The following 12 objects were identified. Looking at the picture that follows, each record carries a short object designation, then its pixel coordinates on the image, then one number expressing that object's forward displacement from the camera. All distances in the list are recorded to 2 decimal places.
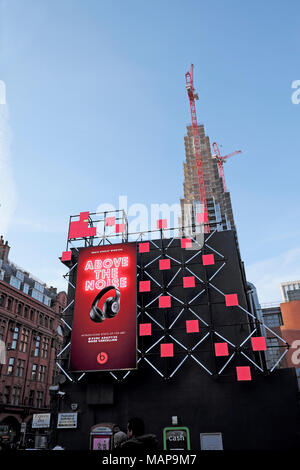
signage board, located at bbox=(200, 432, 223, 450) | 16.78
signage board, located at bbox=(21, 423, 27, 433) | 45.63
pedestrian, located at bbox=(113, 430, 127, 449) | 7.36
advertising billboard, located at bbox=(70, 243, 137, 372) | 18.75
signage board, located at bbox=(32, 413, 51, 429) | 18.82
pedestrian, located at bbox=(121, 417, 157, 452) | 4.09
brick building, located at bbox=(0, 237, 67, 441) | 46.72
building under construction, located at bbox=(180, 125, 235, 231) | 147.75
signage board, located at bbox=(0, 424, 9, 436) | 43.78
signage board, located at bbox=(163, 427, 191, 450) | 17.11
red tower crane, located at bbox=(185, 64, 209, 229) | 119.88
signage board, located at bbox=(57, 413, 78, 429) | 18.91
